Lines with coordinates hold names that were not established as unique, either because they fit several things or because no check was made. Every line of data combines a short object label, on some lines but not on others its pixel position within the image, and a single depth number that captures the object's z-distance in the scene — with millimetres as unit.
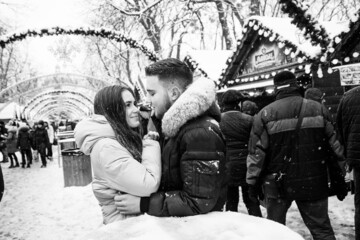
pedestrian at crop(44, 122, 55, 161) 15650
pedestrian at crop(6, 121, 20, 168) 13750
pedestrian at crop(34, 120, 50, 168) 13539
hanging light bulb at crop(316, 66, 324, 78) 7152
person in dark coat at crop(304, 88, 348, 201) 3229
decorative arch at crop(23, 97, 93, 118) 30091
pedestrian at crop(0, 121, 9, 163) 14297
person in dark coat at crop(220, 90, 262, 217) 4680
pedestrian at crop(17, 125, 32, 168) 13383
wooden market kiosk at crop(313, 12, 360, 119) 5723
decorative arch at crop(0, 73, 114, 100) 18812
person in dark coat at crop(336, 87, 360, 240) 3492
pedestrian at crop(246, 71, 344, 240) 3092
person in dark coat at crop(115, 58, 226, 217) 1612
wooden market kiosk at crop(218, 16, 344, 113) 7645
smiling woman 1688
